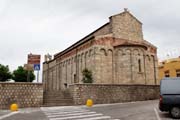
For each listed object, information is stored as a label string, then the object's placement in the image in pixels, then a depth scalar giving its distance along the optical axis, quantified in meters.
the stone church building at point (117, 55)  19.09
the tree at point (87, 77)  18.18
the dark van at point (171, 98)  7.55
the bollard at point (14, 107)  10.93
